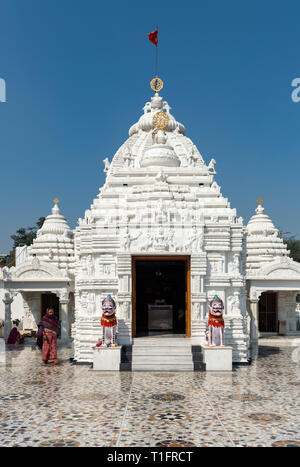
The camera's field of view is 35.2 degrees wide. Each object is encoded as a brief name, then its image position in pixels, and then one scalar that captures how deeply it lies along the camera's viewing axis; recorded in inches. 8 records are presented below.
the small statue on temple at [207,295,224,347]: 469.7
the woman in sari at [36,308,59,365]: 503.5
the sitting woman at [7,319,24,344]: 696.4
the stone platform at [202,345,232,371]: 457.1
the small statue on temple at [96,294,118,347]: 470.0
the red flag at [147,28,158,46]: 763.4
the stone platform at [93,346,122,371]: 458.9
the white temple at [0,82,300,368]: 504.7
